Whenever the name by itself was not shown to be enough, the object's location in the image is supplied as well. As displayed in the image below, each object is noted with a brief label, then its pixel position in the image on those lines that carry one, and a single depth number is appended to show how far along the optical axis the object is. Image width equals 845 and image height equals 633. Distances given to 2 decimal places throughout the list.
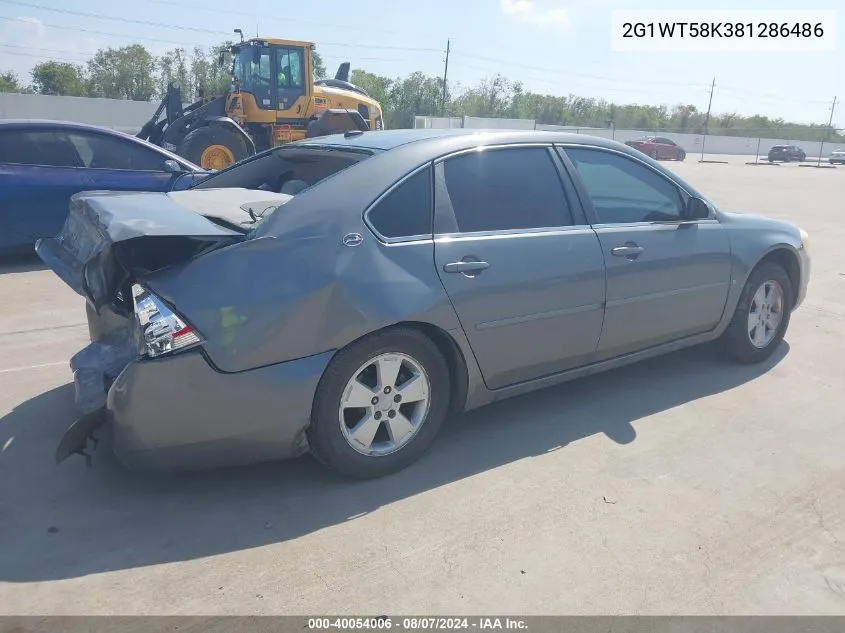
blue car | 6.95
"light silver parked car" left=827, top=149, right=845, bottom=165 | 47.20
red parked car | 41.81
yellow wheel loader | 15.14
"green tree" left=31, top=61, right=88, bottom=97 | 54.19
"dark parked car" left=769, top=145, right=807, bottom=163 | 47.00
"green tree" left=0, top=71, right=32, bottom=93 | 50.69
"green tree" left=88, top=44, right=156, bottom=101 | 55.38
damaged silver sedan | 2.83
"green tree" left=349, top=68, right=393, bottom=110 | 61.03
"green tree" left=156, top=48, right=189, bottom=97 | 57.22
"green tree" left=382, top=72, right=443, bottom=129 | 60.34
